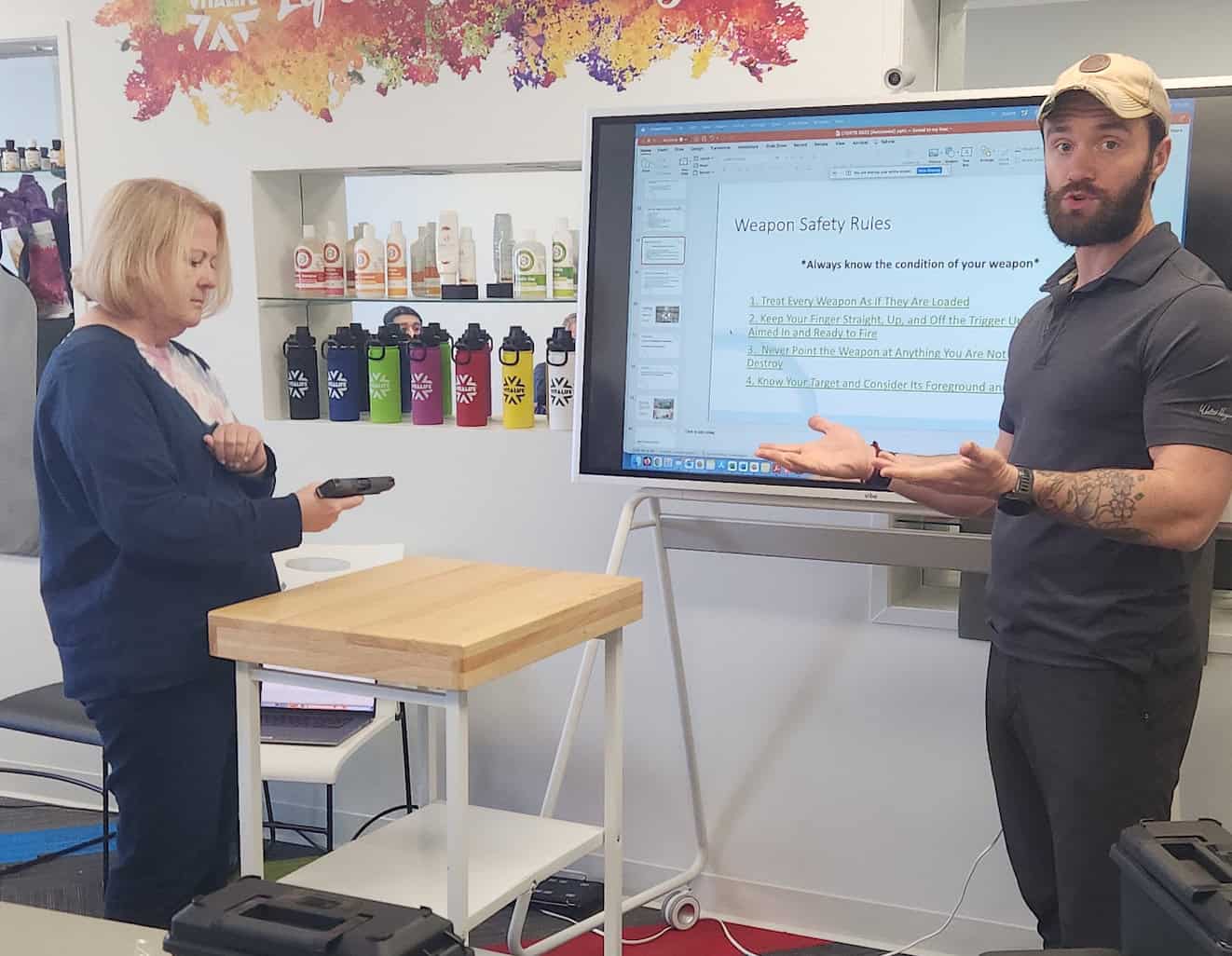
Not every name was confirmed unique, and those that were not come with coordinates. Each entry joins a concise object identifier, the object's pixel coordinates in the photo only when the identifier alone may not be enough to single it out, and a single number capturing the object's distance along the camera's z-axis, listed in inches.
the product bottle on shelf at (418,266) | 117.0
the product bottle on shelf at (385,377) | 117.4
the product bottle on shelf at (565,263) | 110.9
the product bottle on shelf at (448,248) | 114.3
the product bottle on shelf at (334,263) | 119.3
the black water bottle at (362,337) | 119.9
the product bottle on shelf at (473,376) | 113.9
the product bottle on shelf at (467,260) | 115.4
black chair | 102.6
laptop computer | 100.3
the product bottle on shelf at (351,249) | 120.4
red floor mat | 106.2
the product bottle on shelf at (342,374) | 119.1
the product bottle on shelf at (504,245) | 114.3
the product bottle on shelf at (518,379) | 111.9
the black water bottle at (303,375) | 121.3
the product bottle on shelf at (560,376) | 110.9
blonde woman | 68.4
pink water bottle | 115.0
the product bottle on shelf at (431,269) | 117.0
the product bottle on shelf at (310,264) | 120.0
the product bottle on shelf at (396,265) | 117.3
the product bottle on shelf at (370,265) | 117.5
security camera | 91.1
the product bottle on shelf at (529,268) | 111.8
